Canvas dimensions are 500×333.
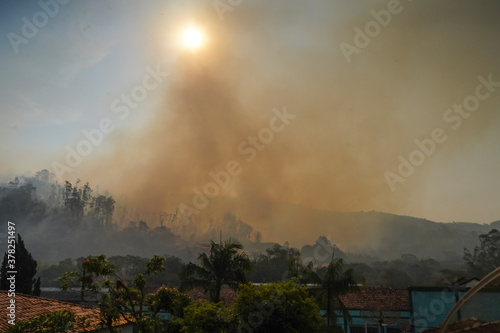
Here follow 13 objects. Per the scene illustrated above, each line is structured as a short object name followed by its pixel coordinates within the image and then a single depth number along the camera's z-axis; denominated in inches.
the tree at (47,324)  445.5
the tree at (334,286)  1061.1
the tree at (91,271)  505.9
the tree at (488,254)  3303.6
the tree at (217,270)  999.0
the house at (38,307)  716.7
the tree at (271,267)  2787.9
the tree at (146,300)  532.1
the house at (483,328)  656.4
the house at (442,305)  1056.2
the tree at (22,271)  1328.7
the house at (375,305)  1228.5
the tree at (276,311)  524.4
